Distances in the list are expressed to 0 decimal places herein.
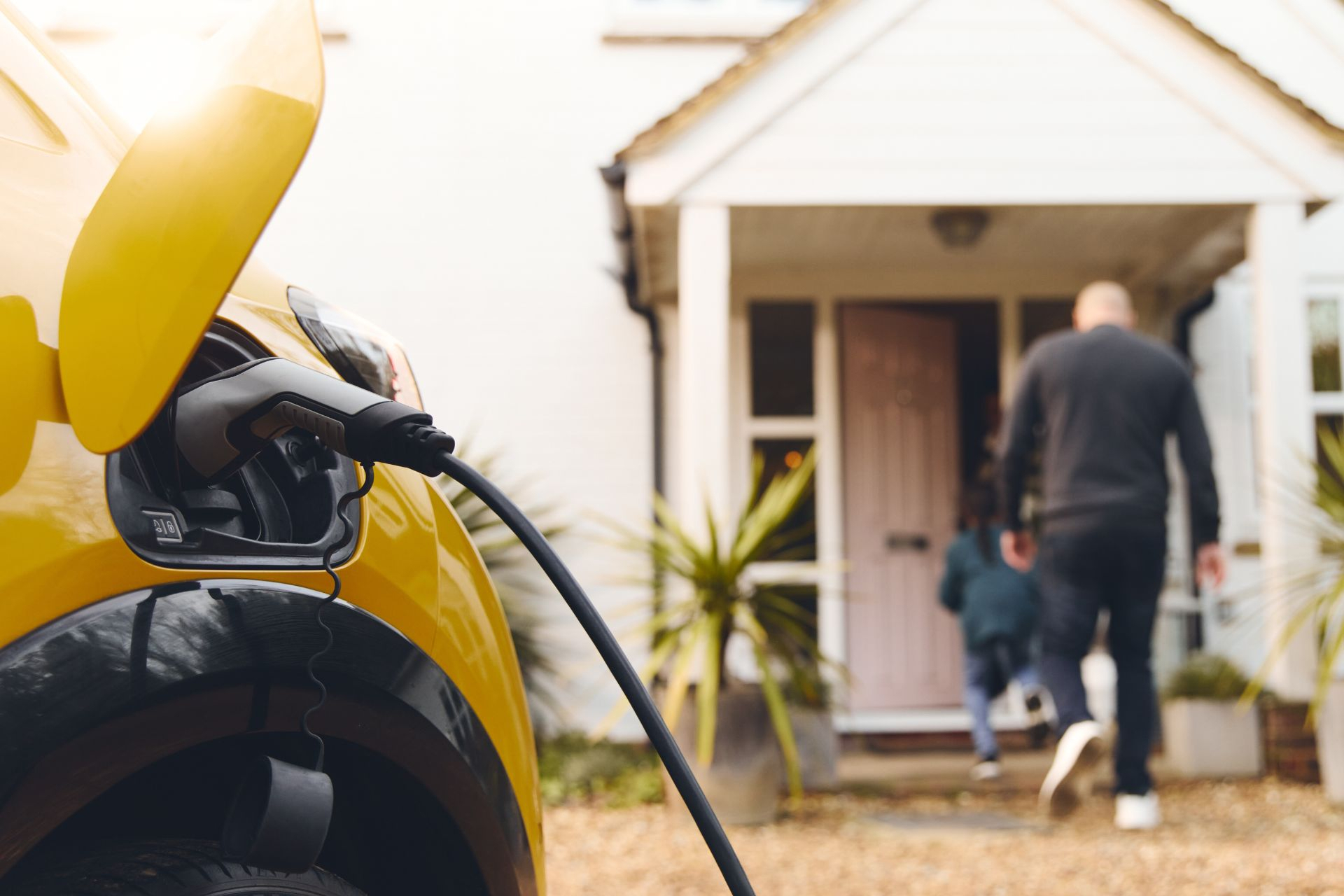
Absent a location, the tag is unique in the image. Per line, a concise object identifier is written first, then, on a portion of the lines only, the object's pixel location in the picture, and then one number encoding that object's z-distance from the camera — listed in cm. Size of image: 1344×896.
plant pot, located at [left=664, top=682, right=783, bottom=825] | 450
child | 530
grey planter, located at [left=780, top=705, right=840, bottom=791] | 513
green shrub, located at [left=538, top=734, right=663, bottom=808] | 515
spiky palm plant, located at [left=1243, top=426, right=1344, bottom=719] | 471
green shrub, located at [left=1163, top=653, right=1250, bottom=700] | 545
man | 424
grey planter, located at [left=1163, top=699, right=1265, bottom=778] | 530
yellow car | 82
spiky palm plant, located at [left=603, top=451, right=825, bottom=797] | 444
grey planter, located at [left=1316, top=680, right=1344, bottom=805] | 477
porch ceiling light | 571
